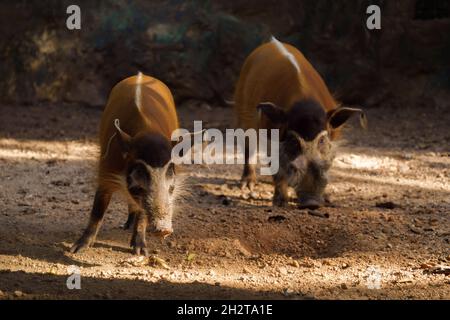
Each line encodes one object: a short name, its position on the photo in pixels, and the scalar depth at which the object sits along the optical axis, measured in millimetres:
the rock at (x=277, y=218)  10397
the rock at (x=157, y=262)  8885
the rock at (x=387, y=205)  11132
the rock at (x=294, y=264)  8992
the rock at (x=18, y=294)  7290
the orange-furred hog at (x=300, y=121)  10513
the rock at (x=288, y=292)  7620
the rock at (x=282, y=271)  8649
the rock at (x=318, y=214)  10628
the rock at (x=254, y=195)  11895
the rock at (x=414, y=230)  10019
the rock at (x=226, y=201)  11381
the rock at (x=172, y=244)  9608
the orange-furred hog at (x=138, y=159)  8467
